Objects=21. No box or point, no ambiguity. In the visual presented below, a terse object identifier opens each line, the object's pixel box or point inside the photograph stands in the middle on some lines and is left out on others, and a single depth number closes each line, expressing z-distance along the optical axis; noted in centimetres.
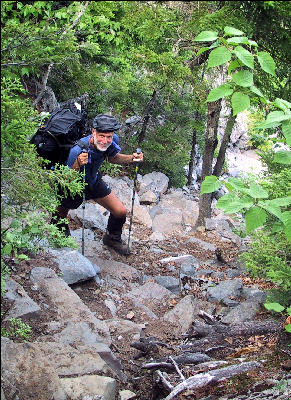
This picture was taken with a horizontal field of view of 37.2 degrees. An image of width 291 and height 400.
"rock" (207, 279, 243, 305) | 842
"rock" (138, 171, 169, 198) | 1816
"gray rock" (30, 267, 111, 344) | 593
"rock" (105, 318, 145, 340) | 650
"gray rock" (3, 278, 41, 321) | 519
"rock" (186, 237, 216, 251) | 1273
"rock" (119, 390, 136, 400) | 476
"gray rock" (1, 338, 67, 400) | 404
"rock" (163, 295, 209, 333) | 717
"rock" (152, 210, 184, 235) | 1445
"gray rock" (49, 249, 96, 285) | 727
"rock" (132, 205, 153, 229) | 1428
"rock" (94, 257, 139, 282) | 875
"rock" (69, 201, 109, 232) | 1156
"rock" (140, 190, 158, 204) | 1697
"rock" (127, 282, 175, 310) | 805
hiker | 733
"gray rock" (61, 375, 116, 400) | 431
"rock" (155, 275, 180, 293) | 908
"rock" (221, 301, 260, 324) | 706
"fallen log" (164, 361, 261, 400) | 466
